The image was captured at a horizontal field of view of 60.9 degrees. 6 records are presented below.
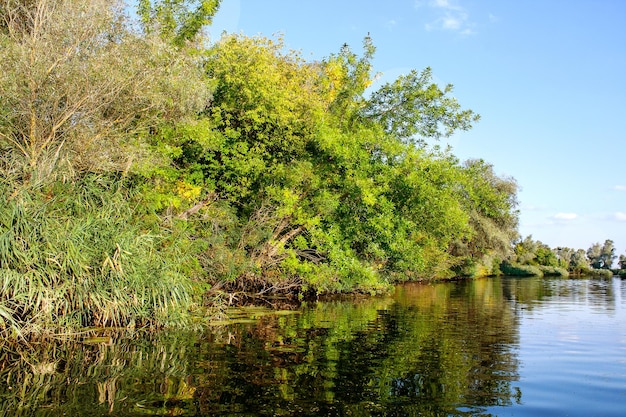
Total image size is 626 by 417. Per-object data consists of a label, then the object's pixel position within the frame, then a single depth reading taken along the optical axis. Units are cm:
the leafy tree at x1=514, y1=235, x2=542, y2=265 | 7750
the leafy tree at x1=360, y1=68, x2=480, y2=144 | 3222
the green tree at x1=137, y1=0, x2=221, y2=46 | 2795
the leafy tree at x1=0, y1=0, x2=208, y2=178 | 1592
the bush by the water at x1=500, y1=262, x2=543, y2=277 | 7181
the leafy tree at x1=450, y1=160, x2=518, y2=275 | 5588
